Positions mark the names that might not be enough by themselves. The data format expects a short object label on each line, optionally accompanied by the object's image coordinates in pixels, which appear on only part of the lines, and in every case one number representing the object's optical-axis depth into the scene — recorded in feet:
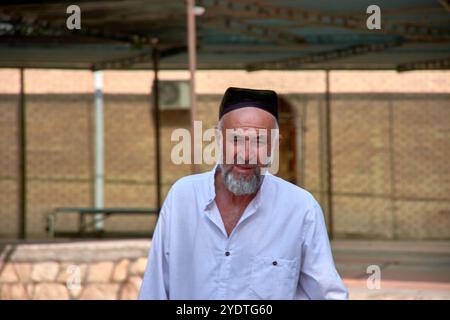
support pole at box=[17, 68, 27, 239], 52.70
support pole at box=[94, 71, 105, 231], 53.42
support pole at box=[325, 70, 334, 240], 51.96
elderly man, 9.55
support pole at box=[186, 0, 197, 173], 28.04
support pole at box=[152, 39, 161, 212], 42.81
